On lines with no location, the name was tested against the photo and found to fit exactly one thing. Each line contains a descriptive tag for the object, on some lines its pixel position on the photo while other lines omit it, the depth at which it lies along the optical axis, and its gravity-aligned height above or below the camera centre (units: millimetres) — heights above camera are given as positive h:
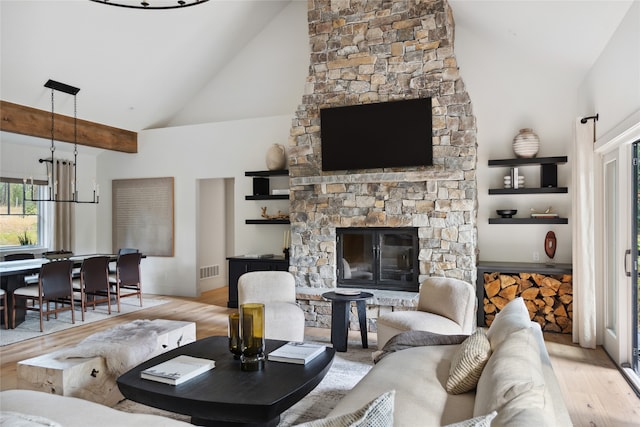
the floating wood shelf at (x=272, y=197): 6406 +352
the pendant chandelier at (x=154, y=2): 5108 +2696
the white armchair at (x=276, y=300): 4090 -767
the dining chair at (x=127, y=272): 6176 -697
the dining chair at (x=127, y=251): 7117 -455
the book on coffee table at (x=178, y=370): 2303 -798
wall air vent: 7754 -886
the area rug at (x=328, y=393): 2872 -1255
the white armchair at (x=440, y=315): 3639 -810
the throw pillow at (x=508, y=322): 2213 -545
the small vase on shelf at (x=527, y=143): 5250 +890
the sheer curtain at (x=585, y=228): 4379 -97
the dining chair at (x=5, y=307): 5156 -977
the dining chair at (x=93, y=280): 5672 -748
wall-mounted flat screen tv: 5152 +1018
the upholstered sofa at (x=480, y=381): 1309 -647
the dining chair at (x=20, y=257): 6041 -478
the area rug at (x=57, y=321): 4906 -1224
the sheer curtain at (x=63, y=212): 7492 +188
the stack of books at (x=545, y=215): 5211 +44
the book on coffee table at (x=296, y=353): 2604 -805
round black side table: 4340 -947
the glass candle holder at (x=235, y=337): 2684 -700
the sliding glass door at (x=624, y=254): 3623 -306
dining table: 5137 -640
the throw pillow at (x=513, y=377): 1320 -537
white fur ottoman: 2832 -940
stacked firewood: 4945 -863
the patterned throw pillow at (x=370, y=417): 1085 -486
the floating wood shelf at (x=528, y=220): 5219 -20
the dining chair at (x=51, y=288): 5129 -768
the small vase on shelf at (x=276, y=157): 6445 +924
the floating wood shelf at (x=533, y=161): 5152 +676
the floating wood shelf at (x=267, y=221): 6350 +3
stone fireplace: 5004 +901
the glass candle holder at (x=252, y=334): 2561 -648
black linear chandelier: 5898 +1374
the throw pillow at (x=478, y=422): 1031 -471
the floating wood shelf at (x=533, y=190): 5150 +338
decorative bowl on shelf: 5371 +84
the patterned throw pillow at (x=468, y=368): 2090 -702
